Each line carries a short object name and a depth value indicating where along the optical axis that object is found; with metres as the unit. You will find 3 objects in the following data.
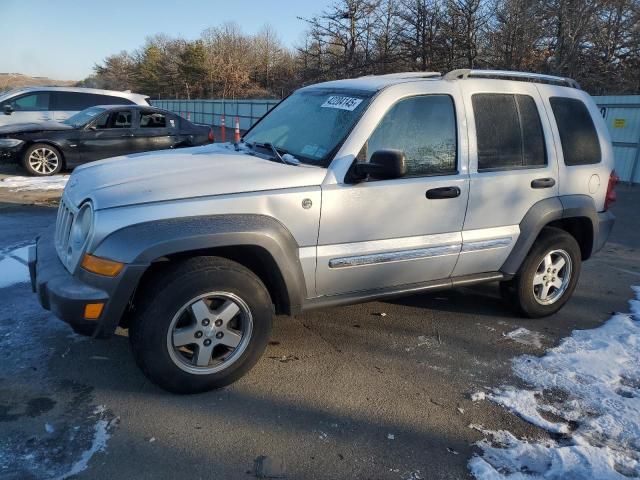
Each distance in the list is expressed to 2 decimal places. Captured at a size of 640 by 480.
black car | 10.23
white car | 12.33
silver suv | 2.90
